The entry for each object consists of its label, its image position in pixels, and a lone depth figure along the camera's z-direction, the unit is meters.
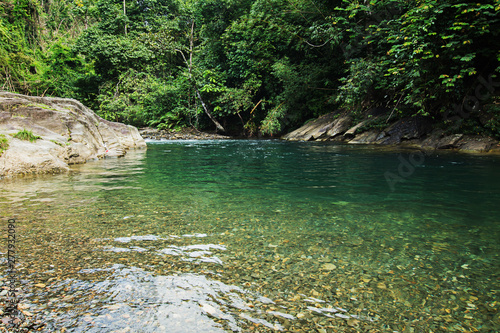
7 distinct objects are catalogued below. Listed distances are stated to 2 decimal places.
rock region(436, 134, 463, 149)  12.45
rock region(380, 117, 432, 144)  14.56
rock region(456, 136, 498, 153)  11.38
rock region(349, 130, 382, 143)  16.08
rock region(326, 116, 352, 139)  18.62
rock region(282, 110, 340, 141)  19.52
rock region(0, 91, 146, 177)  7.62
